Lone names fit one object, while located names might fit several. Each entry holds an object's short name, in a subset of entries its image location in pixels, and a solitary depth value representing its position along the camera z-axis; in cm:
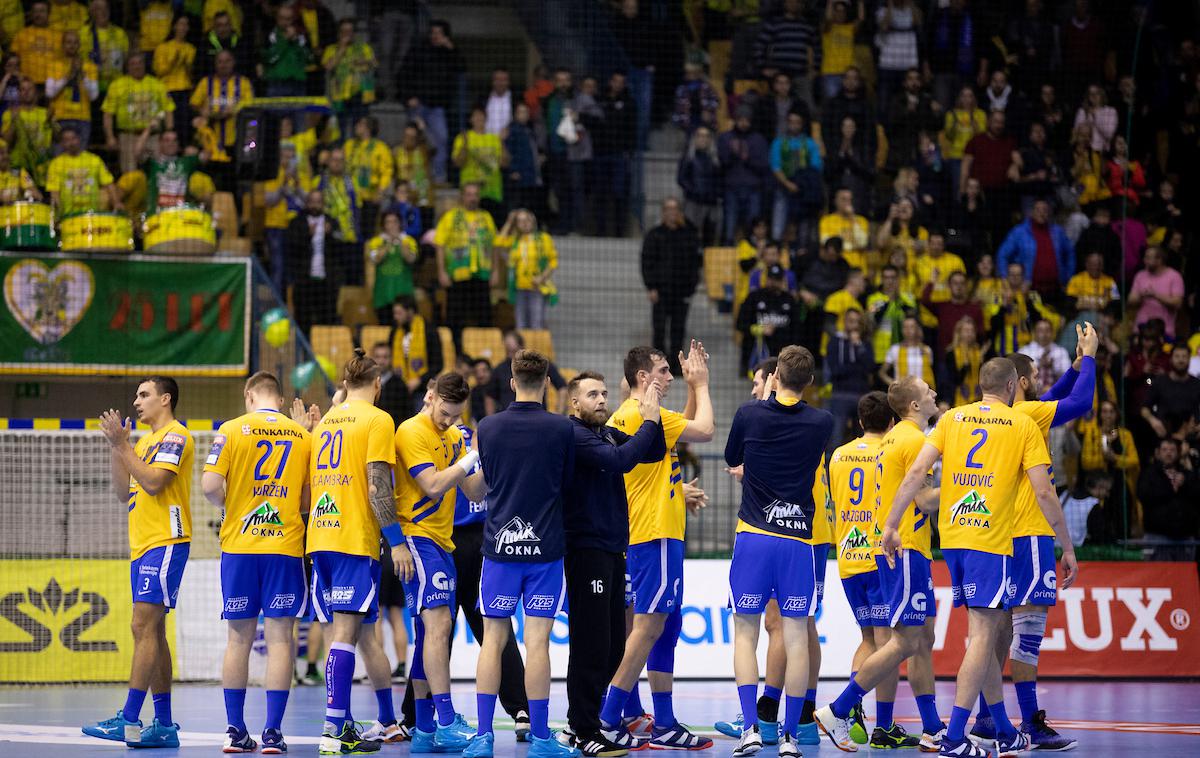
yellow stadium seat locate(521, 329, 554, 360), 3728
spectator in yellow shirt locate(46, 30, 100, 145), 3825
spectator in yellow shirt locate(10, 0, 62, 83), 3922
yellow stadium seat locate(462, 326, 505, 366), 3692
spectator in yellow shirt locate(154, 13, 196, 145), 3981
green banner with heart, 3300
